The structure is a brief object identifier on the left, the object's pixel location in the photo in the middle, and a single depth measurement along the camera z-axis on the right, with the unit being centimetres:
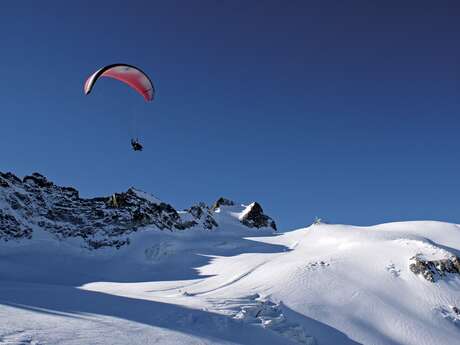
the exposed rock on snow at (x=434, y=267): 2438
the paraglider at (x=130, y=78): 2150
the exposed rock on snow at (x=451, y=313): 2115
